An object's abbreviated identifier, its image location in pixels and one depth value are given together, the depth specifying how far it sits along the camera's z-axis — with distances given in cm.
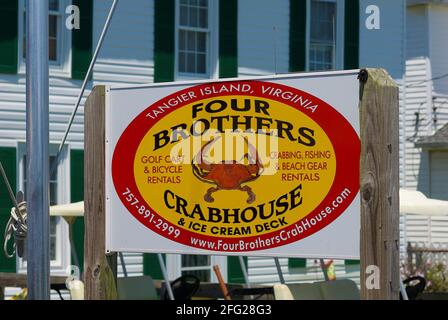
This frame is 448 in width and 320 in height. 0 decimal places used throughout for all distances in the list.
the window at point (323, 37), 2098
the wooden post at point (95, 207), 639
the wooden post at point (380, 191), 564
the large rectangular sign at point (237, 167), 591
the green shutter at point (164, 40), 1853
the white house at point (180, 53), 1683
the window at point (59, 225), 1709
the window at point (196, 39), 1914
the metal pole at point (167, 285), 1308
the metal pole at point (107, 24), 1148
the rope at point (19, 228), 776
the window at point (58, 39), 1734
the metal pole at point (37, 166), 618
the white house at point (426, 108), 2653
